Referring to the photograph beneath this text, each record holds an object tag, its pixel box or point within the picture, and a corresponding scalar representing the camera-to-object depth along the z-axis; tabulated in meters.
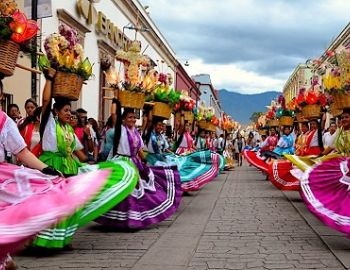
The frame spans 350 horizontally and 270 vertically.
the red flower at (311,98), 12.03
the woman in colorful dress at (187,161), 10.82
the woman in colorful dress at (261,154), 16.91
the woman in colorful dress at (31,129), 7.25
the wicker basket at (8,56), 4.82
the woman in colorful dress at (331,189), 6.52
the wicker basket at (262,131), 30.96
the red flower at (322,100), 11.69
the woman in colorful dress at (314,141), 11.95
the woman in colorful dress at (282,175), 12.00
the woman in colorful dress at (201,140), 18.88
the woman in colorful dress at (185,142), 15.22
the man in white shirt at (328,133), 13.13
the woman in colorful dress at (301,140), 12.54
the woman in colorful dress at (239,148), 30.13
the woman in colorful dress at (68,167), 6.07
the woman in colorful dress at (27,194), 3.57
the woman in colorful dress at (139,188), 7.73
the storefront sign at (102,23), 18.16
